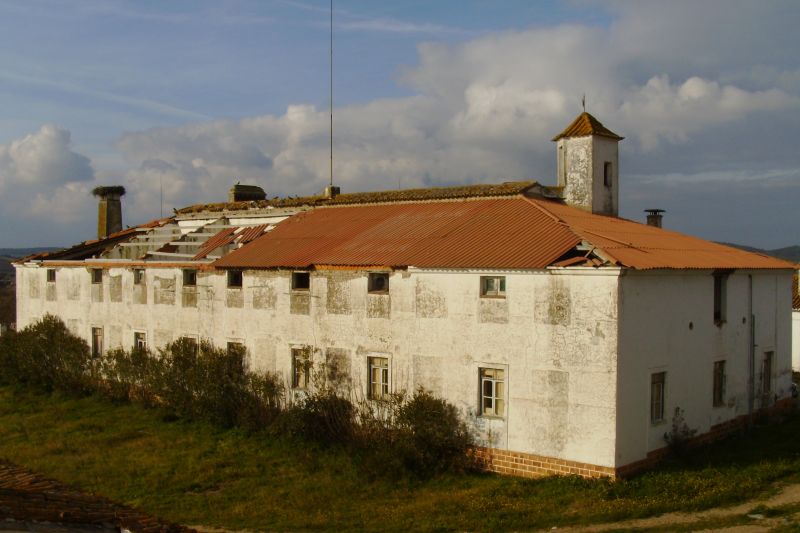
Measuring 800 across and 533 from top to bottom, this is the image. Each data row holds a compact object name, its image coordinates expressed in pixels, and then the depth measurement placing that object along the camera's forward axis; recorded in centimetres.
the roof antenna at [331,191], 2841
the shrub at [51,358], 2819
